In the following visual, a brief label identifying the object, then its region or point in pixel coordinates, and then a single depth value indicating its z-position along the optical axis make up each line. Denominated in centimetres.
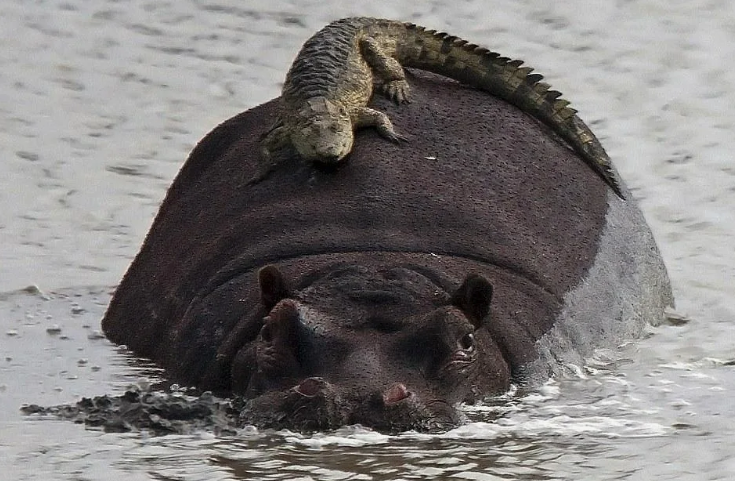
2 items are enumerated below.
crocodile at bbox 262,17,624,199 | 1781
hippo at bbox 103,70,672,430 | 1491
